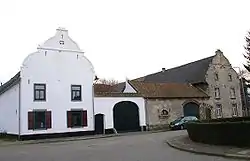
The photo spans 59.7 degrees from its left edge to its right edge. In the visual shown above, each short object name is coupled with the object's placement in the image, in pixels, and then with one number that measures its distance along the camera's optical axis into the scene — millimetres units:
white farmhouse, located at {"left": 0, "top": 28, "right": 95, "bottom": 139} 20579
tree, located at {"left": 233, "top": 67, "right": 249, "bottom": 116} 32030
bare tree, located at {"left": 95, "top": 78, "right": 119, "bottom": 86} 50411
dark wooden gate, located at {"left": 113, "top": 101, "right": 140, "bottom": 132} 23910
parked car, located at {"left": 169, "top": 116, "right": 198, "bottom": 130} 24138
